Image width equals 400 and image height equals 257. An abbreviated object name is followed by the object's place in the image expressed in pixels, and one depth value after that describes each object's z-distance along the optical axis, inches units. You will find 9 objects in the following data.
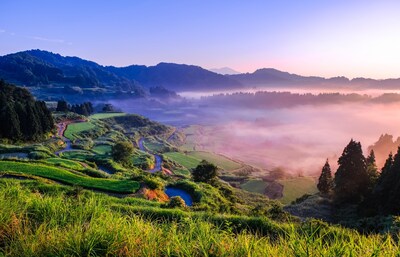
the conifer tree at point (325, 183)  2694.4
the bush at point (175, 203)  941.8
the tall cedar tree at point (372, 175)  2211.1
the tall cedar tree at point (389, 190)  1787.6
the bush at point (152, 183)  1376.0
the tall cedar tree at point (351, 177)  2220.7
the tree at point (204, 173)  2258.9
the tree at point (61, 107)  5420.8
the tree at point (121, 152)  2800.2
